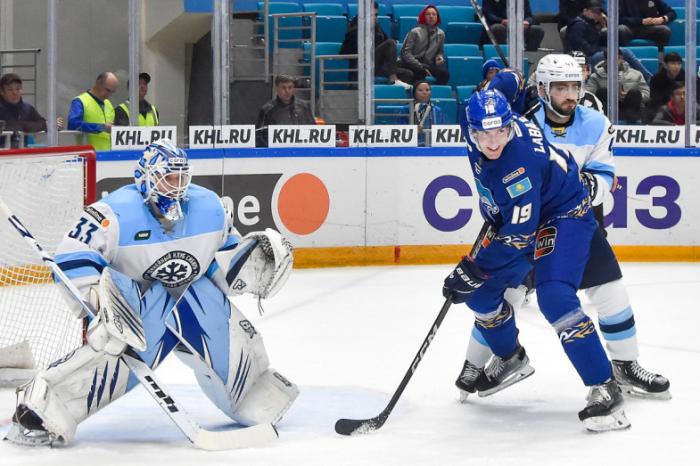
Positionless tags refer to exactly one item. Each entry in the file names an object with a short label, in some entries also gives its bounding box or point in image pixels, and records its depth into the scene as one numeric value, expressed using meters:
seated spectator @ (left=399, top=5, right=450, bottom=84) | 16.67
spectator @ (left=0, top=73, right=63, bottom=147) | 14.08
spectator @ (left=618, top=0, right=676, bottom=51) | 16.43
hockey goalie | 7.26
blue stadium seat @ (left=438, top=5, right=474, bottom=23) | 17.49
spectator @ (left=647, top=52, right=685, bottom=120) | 16.12
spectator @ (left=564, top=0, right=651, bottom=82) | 16.30
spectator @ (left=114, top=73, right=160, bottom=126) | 14.87
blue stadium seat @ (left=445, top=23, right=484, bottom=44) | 17.30
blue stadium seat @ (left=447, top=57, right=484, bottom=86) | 16.78
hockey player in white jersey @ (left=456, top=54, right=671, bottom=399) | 8.49
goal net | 9.31
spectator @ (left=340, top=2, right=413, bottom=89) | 15.85
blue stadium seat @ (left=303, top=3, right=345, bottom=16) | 16.30
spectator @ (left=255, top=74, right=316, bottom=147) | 15.37
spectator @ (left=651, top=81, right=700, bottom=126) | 16.03
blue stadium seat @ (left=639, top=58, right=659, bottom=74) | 16.31
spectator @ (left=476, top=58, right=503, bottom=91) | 13.30
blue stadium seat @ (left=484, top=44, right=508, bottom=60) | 17.14
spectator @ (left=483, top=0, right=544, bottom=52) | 16.18
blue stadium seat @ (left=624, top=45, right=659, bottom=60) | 16.34
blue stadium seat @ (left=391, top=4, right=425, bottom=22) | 17.06
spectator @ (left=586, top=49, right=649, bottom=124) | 16.08
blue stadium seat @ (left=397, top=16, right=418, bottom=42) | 16.97
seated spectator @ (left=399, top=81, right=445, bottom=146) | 15.81
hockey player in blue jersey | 7.57
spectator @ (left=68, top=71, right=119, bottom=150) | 14.63
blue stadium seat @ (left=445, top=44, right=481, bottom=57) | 17.06
